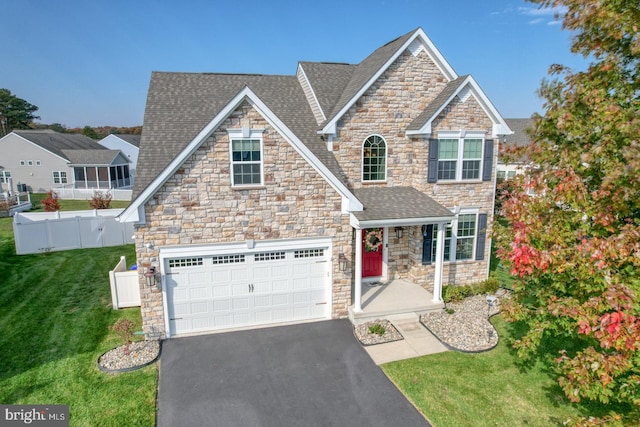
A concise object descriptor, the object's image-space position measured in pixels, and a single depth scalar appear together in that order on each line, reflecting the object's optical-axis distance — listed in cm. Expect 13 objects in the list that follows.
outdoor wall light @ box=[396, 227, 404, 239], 1483
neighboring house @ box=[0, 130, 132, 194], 4112
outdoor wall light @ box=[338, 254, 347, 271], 1227
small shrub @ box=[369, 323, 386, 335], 1159
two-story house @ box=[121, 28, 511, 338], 1089
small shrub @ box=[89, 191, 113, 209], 2515
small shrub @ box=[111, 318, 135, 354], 1038
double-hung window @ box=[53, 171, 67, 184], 4253
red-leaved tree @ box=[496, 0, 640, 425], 536
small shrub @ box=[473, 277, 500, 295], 1485
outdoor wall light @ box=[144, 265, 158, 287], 1077
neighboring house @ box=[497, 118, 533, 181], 3824
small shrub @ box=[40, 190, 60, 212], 2536
